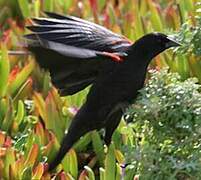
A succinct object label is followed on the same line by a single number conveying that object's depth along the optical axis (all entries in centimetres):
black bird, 604
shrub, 511
